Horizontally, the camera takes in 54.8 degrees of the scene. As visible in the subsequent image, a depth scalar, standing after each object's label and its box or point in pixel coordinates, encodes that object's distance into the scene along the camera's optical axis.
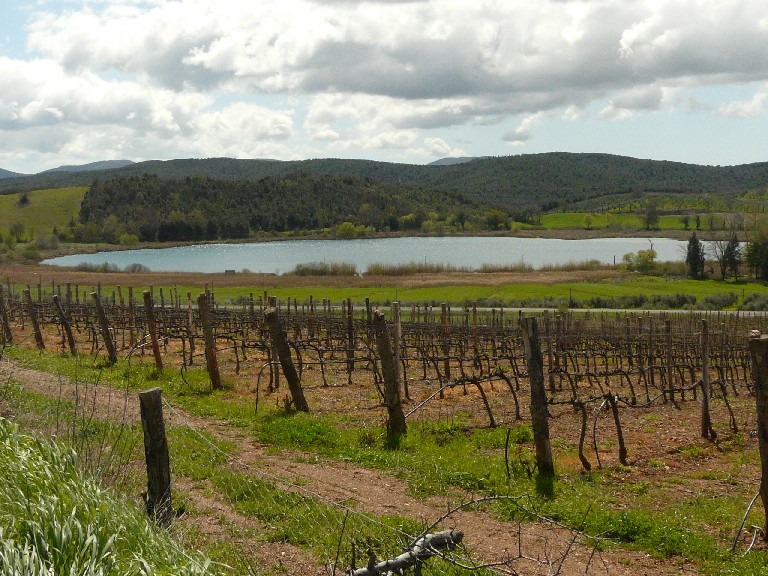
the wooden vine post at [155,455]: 6.16
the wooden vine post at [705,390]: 12.68
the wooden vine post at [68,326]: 20.45
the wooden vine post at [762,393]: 7.51
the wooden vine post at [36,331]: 21.82
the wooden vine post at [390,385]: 11.66
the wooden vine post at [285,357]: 13.21
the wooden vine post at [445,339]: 19.48
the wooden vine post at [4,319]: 21.82
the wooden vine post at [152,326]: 17.56
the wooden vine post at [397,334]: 15.33
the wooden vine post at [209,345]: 16.11
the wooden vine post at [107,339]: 18.59
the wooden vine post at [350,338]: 19.09
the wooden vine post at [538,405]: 9.63
